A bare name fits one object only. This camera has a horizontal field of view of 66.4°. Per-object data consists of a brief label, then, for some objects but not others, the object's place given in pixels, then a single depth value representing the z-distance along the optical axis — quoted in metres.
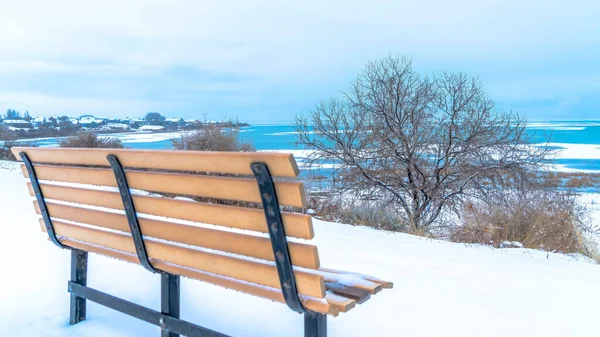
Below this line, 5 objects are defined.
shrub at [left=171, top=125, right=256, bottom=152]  17.38
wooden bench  1.54
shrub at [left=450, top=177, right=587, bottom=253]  7.23
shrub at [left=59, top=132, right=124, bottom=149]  16.86
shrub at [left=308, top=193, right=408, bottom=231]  8.37
